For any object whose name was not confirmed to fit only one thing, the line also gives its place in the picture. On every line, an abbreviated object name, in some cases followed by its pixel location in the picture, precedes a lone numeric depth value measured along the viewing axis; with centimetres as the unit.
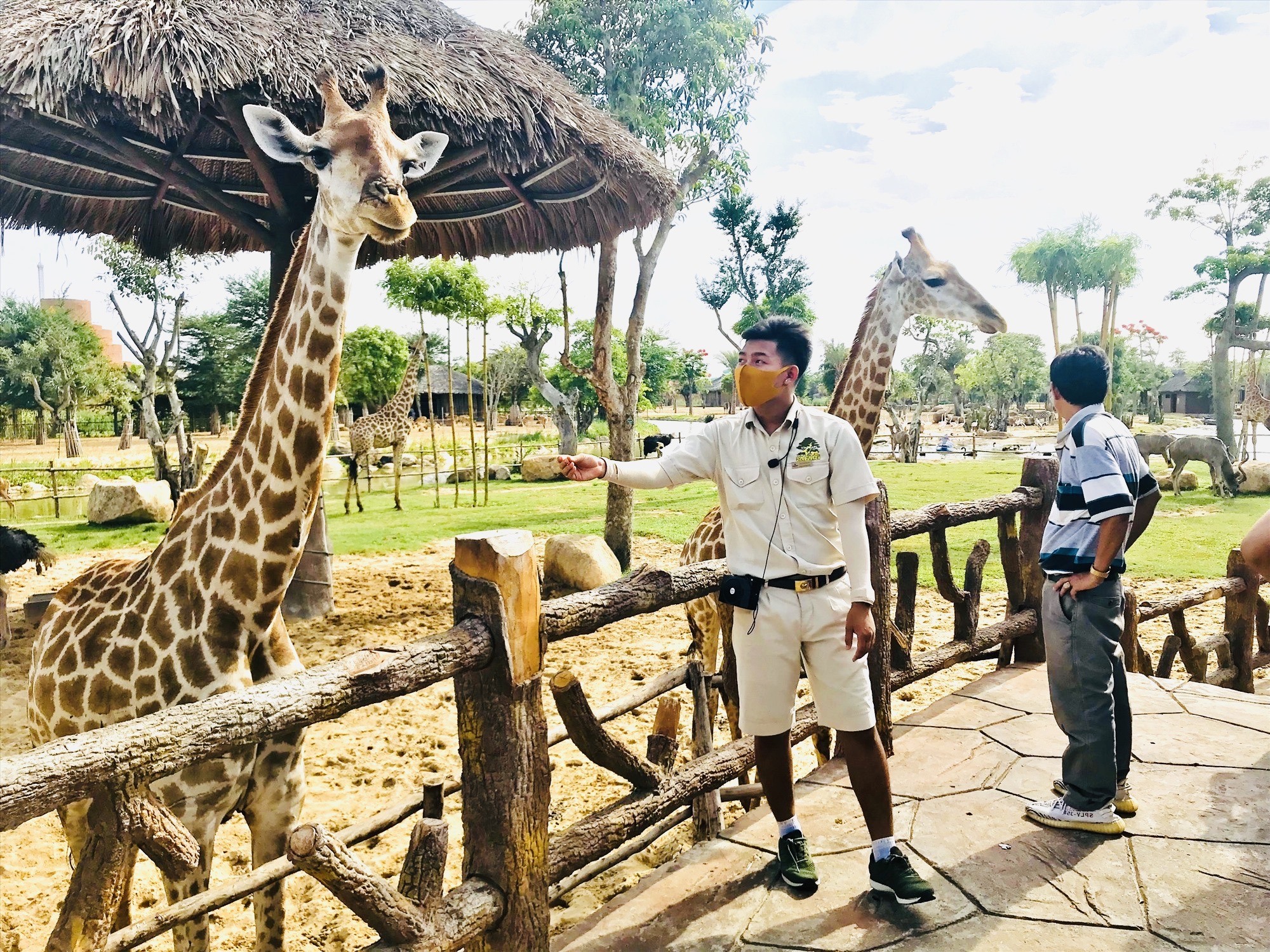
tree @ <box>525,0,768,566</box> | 1048
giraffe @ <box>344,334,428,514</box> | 1667
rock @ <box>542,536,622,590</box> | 880
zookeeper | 232
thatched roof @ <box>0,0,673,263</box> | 486
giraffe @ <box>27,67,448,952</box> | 261
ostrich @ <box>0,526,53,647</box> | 813
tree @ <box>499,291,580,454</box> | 2667
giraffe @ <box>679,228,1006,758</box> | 479
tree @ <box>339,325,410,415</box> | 3394
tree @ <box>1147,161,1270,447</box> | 2148
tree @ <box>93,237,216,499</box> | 1848
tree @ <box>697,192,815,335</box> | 3391
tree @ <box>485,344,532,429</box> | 4059
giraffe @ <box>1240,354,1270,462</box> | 2117
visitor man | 257
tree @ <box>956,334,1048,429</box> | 4859
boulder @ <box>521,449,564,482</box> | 2075
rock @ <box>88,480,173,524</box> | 1368
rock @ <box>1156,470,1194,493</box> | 1652
